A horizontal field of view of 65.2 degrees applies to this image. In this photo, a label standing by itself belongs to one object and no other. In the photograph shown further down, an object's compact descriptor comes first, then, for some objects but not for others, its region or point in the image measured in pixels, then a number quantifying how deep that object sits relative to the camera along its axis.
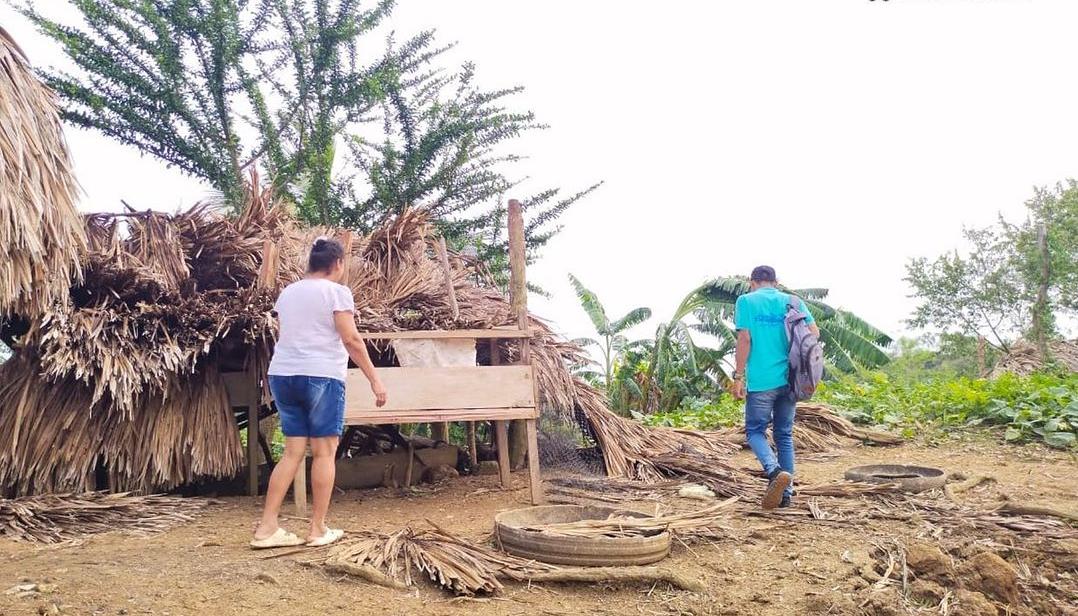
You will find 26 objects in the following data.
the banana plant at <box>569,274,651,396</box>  14.55
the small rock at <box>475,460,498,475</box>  7.89
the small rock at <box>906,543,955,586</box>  4.29
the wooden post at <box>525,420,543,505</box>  6.04
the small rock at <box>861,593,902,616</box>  3.81
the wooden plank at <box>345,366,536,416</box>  5.78
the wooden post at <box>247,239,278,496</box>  6.67
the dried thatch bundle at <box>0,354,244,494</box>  5.85
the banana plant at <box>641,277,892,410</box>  13.88
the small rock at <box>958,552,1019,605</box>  4.16
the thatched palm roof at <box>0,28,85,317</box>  4.91
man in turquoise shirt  5.62
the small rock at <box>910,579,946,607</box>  4.07
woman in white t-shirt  4.43
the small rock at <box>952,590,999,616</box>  3.93
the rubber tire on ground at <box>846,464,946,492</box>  6.11
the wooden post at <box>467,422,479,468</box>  7.90
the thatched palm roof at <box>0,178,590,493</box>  5.75
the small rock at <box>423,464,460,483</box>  7.39
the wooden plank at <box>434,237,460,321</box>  6.57
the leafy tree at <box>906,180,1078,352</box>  19.59
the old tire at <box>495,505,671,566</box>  4.16
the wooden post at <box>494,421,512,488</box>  6.87
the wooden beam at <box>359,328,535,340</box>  5.85
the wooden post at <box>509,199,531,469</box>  6.47
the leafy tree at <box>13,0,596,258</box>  12.27
